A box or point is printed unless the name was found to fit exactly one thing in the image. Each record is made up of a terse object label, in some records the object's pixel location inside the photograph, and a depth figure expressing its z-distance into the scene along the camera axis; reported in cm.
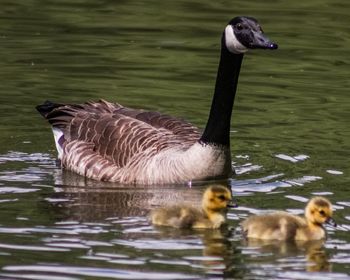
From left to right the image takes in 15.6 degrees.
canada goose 1332
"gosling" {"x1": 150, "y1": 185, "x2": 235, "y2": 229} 1139
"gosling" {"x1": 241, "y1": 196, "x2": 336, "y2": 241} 1097
